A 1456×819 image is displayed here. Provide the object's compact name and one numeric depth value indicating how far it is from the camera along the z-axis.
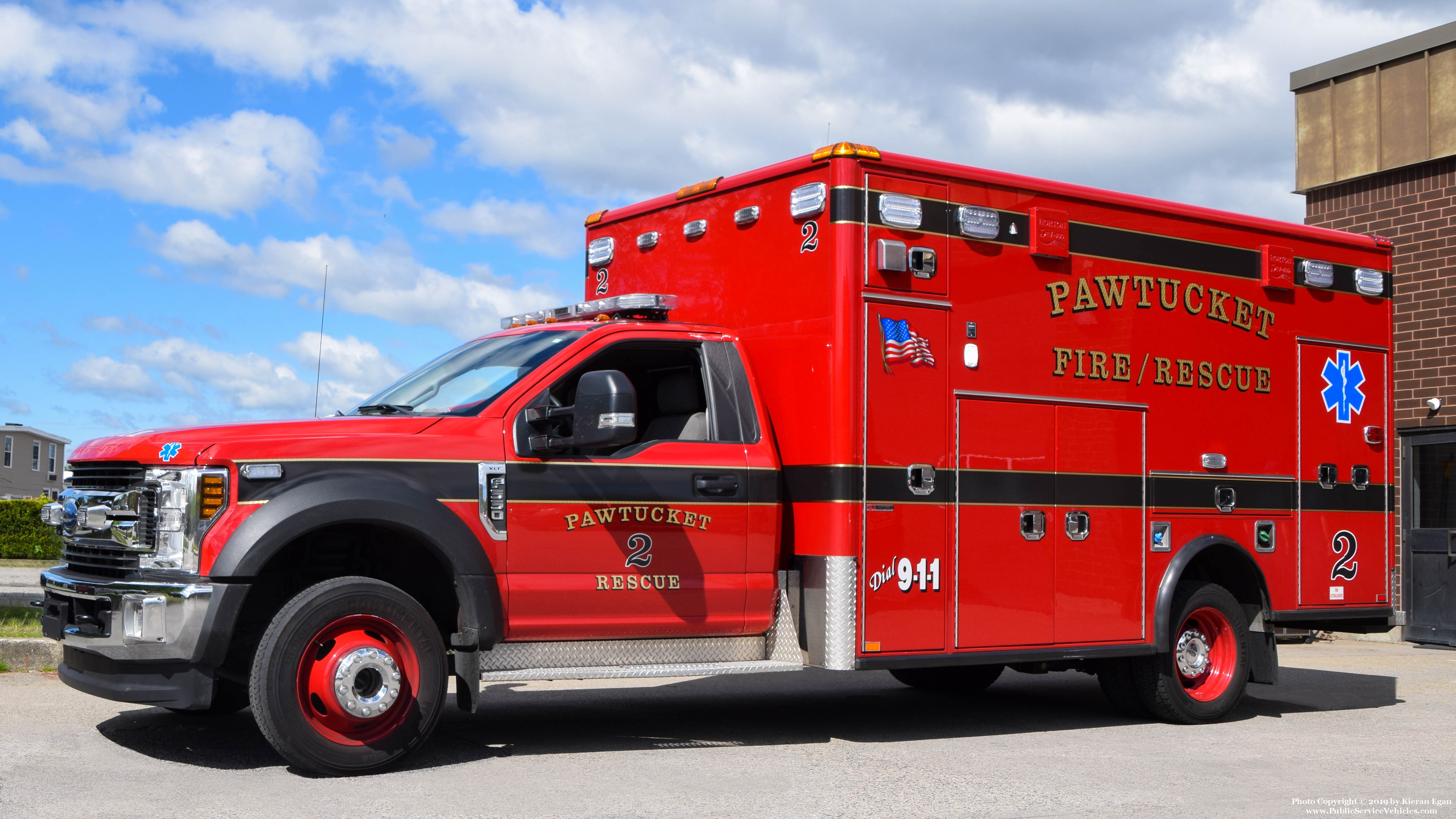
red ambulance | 6.35
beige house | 56.91
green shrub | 30.09
